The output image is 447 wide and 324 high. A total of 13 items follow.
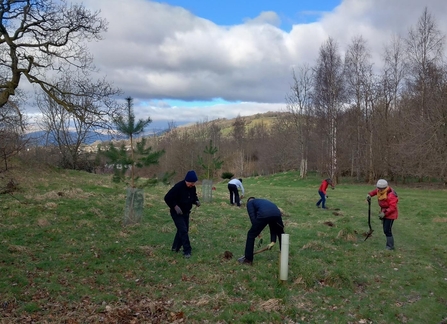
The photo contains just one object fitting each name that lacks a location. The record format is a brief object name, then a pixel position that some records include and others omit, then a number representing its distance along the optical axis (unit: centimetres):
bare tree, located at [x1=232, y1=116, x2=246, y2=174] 6620
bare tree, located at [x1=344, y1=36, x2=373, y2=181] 3472
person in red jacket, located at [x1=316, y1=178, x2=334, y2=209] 1833
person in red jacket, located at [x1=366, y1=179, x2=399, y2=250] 1010
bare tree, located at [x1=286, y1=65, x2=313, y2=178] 4181
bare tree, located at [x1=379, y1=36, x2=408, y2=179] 3176
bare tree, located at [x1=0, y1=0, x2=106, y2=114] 1039
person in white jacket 1744
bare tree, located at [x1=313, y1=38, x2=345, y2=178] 3369
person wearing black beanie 887
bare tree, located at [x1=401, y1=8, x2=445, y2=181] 2624
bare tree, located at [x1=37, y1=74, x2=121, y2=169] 1048
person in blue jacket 819
